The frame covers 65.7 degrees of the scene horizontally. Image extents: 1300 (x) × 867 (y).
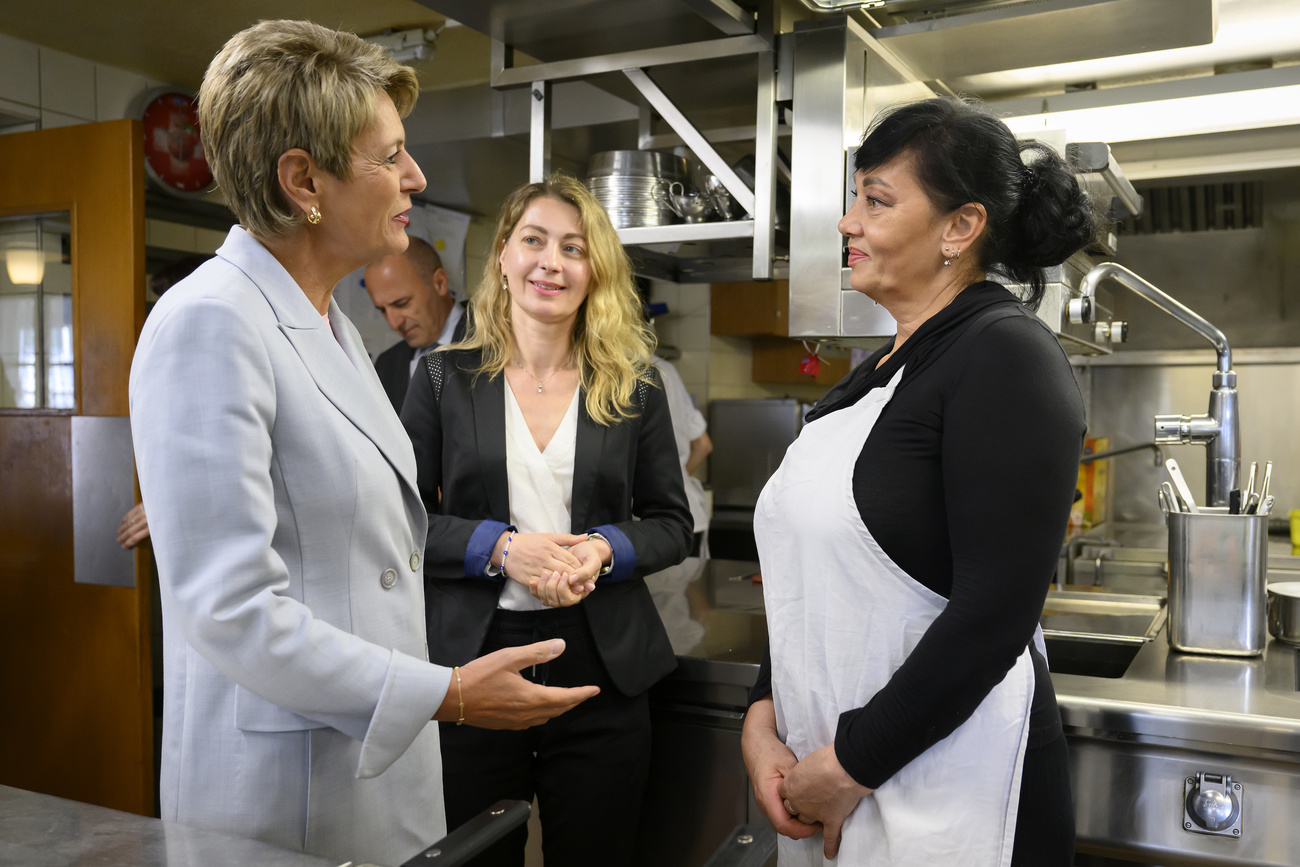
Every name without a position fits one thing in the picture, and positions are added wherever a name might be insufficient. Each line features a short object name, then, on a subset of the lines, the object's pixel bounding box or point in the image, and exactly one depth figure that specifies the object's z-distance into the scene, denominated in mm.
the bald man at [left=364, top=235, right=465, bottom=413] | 3342
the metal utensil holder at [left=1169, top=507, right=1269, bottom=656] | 1792
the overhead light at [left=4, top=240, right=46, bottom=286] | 2943
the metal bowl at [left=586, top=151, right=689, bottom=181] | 2260
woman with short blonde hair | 951
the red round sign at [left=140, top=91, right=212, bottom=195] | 3789
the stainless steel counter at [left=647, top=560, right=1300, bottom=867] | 1443
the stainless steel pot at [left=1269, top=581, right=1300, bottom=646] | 1880
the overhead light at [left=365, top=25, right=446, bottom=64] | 3361
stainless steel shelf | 2160
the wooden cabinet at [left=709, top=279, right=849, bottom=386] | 5875
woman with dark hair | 1116
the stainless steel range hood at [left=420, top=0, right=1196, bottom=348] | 2033
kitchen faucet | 1901
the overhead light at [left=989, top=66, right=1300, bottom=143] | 2438
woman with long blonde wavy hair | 1690
